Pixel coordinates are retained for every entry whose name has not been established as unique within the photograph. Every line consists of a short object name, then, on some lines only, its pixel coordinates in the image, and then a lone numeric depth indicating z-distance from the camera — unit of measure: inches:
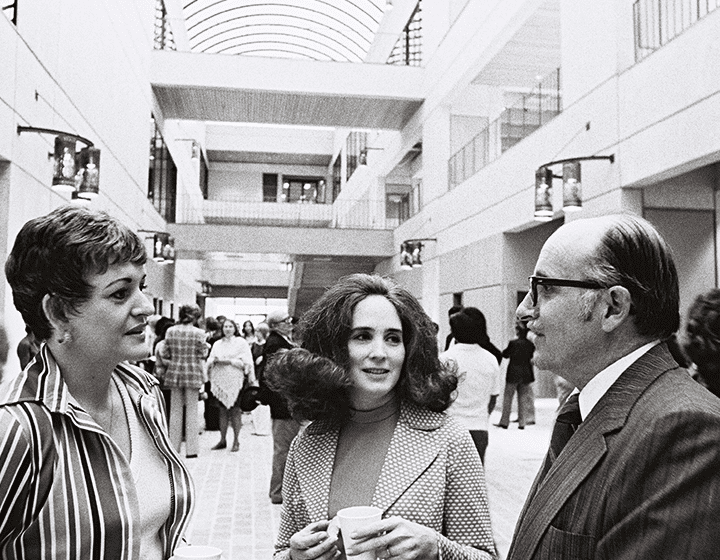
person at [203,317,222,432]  447.8
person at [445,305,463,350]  281.8
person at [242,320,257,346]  620.7
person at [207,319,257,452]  374.0
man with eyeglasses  49.5
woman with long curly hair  79.9
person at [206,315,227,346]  552.7
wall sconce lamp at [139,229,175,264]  687.1
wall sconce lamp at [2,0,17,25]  326.3
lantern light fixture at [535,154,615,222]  396.8
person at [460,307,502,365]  225.9
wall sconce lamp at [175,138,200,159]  1254.8
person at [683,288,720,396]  92.0
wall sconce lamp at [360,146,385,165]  1132.6
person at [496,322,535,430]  460.8
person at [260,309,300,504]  258.5
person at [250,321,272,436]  447.2
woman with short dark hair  61.0
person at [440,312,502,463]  215.0
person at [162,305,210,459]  333.7
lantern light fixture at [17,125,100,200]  325.4
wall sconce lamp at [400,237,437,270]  722.8
